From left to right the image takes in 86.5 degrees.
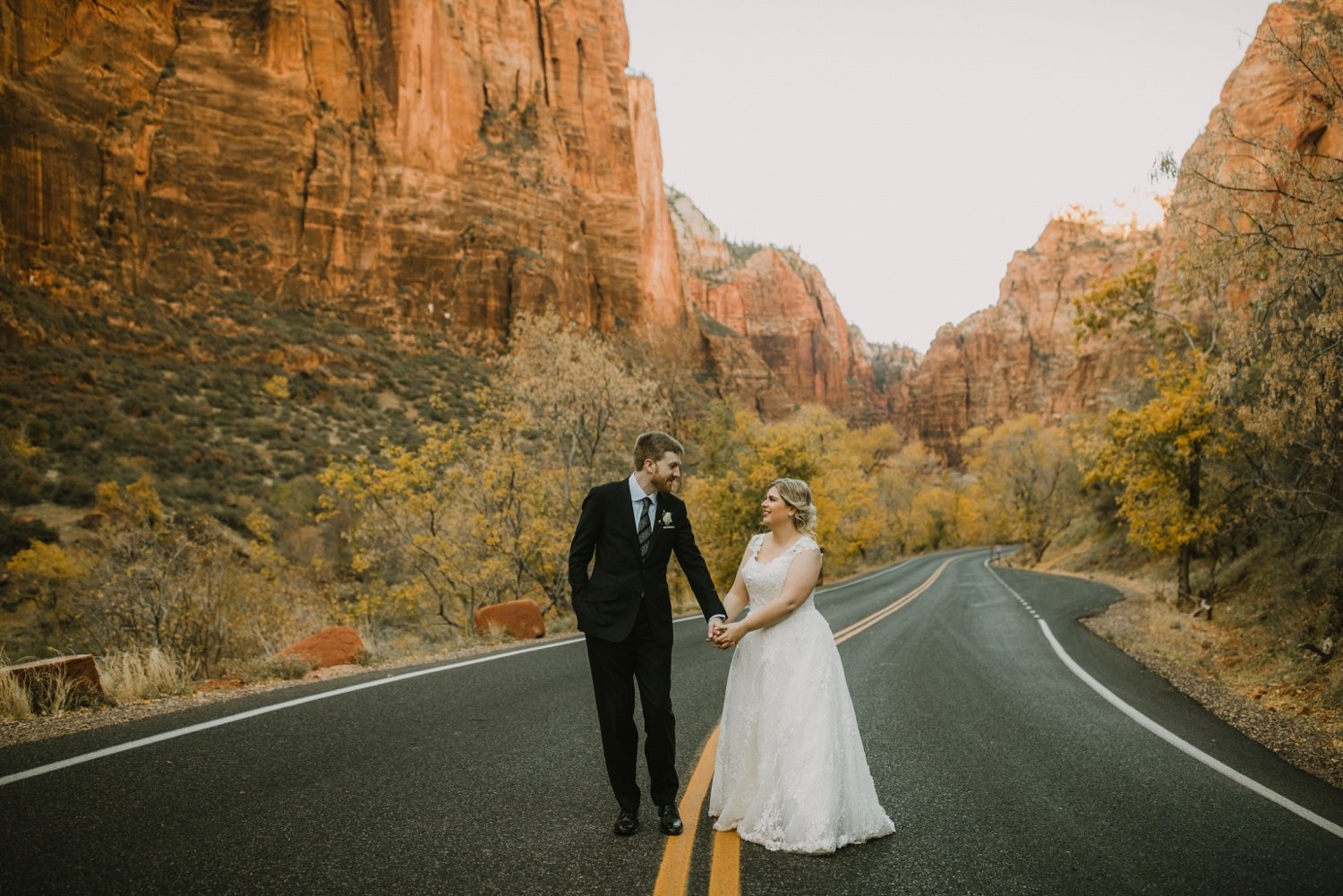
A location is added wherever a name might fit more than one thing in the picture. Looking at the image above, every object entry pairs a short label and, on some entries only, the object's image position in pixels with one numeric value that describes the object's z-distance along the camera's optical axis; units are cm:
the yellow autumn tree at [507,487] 1546
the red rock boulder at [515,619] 1193
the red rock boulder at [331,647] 855
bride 346
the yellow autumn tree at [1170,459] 1336
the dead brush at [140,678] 629
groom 369
